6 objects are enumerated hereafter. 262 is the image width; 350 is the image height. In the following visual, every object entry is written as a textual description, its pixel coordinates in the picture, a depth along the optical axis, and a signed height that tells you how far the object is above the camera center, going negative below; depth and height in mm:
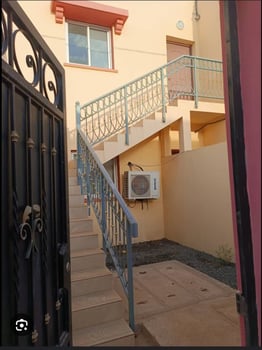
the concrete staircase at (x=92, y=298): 2113 -1038
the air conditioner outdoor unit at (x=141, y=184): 5461 +117
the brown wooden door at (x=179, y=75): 6703 +3189
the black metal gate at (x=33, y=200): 1060 -37
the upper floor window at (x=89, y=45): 5668 +3502
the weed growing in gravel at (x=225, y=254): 4164 -1190
